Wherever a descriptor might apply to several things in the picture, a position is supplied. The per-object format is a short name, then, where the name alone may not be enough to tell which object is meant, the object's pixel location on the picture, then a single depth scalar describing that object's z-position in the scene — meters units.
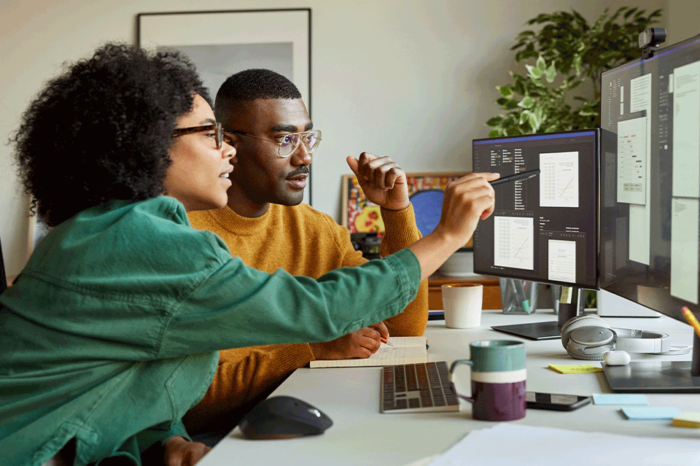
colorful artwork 3.20
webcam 1.09
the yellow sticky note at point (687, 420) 0.79
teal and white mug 0.83
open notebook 1.19
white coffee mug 1.56
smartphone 0.89
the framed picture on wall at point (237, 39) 3.31
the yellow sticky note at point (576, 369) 1.10
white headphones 1.17
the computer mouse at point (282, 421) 0.79
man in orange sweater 1.44
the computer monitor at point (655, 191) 0.94
